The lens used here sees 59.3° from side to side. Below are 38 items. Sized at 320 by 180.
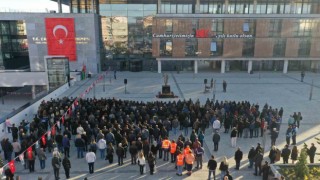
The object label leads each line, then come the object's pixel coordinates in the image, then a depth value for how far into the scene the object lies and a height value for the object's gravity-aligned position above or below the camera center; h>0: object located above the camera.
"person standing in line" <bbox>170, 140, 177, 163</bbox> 13.33 -4.94
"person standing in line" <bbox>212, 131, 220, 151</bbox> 14.85 -5.14
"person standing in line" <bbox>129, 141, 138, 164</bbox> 13.34 -5.02
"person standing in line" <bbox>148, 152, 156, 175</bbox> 12.57 -5.18
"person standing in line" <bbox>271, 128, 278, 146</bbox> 15.27 -4.93
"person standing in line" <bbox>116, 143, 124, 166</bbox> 13.23 -5.04
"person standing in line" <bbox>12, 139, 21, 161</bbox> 13.72 -5.04
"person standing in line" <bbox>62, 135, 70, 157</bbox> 14.04 -5.02
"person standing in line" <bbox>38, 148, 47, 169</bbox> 12.72 -5.10
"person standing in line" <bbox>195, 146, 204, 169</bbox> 13.01 -5.10
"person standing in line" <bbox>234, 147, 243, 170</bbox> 12.71 -5.07
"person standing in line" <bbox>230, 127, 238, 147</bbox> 15.28 -5.08
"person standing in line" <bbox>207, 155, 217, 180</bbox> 11.81 -5.08
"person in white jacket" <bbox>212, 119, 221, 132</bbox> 16.94 -4.87
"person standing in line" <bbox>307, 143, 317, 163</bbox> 13.46 -5.16
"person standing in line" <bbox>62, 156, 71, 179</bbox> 11.94 -5.15
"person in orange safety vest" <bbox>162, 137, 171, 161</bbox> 13.74 -4.92
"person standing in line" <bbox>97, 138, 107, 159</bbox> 13.89 -4.95
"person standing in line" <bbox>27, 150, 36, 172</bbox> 12.65 -5.16
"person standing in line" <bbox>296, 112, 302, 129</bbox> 18.39 -4.81
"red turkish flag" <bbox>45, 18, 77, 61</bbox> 41.91 +1.05
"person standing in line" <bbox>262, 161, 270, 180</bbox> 11.59 -5.20
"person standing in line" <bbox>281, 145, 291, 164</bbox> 13.09 -5.02
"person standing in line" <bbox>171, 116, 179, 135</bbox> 16.89 -4.72
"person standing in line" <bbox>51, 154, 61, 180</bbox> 11.90 -5.10
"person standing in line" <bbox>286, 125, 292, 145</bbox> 15.49 -4.94
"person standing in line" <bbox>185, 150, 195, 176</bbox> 12.32 -5.00
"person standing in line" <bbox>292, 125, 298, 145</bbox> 15.74 -5.00
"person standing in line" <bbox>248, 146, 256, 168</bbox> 12.84 -5.04
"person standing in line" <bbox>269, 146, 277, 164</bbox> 12.95 -5.03
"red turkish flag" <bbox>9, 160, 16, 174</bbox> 11.26 -4.90
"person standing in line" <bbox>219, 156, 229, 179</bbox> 11.66 -5.02
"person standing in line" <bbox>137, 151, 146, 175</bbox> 12.43 -5.13
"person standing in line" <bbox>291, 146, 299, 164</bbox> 13.21 -5.12
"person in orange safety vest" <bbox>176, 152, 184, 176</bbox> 12.29 -5.09
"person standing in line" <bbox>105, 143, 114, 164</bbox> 13.43 -5.17
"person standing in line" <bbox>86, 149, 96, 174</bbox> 12.48 -5.06
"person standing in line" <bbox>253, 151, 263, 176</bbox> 12.34 -5.14
